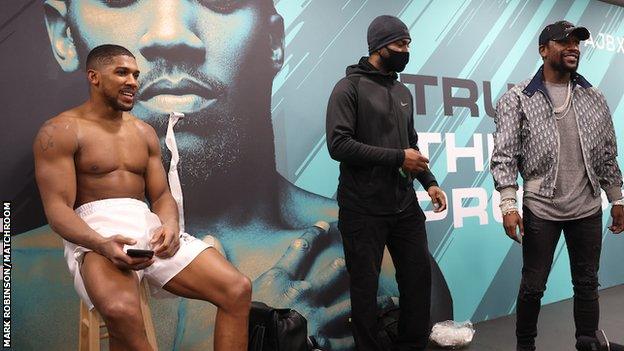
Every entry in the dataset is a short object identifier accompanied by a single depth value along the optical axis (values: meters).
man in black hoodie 2.26
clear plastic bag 2.87
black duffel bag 2.19
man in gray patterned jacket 2.27
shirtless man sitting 1.72
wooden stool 1.79
